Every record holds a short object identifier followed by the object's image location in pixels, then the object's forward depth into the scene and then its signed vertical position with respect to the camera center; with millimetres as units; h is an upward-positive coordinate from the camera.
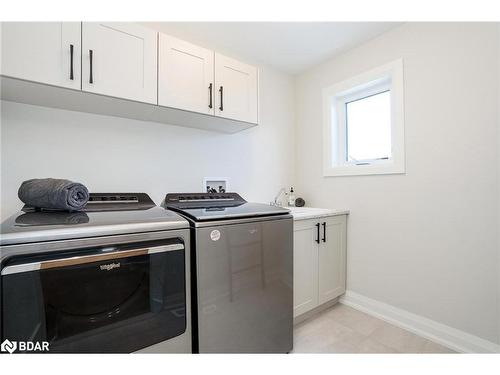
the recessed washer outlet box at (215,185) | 1994 +33
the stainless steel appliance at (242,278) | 1149 -486
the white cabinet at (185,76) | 1432 +731
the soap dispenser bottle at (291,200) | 2490 -123
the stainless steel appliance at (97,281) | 797 -358
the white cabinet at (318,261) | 1766 -599
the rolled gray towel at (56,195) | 1065 -28
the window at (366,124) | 1824 +594
